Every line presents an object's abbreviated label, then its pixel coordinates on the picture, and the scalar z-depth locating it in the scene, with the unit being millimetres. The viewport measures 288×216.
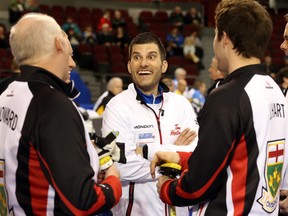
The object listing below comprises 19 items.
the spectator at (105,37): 16938
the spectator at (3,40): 15432
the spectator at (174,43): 17547
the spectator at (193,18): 19562
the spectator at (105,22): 17208
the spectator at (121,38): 17141
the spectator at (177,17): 19359
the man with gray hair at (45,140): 2479
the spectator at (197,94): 10327
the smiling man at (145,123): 3900
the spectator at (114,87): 10234
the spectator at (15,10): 16766
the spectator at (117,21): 17766
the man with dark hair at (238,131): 2631
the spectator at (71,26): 16484
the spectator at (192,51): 17438
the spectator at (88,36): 16828
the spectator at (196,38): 18188
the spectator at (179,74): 13516
